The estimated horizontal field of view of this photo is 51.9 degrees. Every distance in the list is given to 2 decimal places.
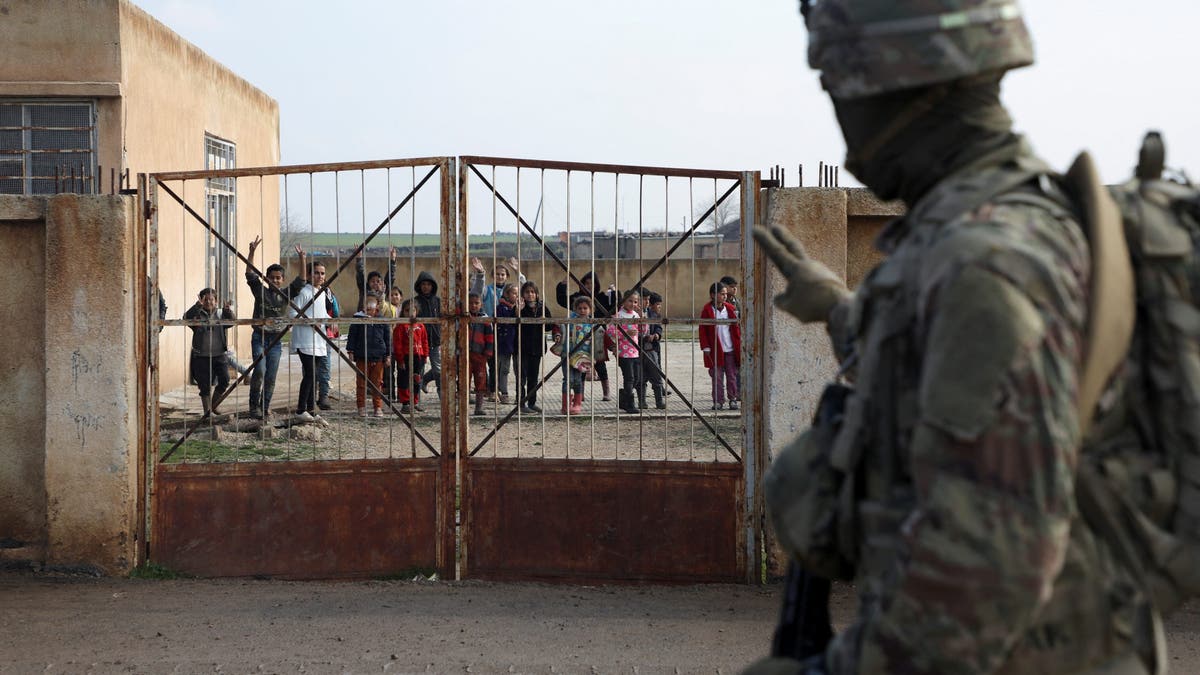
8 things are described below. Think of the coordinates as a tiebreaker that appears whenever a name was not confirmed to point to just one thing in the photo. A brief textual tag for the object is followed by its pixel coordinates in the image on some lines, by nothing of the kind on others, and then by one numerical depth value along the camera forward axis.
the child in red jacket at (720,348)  7.43
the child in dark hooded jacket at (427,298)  9.91
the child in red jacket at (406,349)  10.66
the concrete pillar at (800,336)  6.30
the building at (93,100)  13.20
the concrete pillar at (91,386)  6.42
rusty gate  6.31
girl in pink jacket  6.51
